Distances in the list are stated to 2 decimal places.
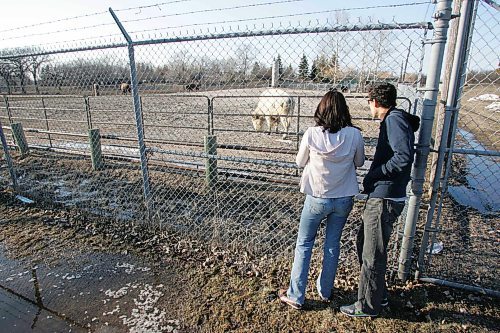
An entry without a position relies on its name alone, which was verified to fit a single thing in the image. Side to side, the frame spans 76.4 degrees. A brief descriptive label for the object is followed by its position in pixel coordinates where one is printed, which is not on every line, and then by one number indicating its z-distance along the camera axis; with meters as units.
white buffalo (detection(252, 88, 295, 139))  9.67
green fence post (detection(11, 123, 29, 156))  7.86
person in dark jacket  2.22
